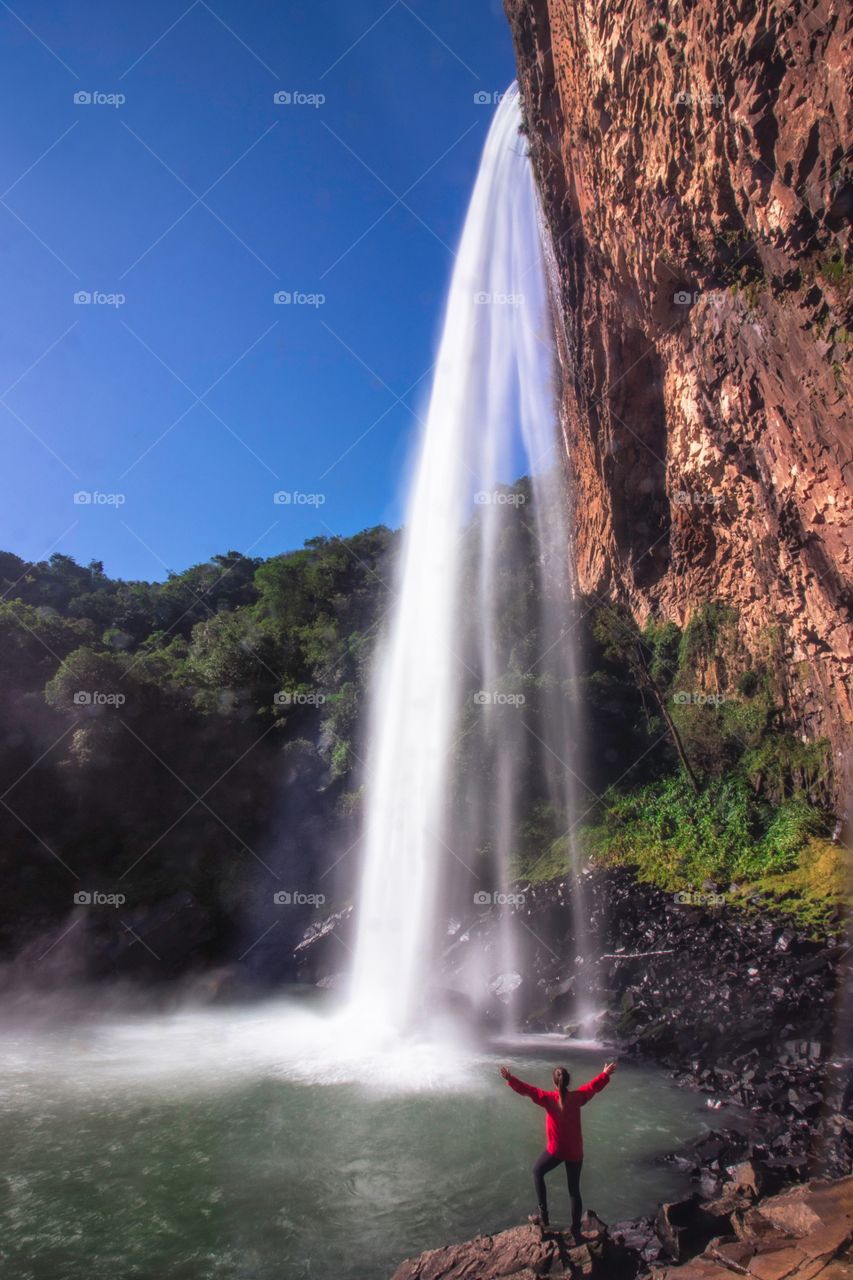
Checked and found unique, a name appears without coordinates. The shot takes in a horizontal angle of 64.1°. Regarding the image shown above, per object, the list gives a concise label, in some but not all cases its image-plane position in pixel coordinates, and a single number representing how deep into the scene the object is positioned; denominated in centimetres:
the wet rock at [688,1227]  555
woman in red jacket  576
